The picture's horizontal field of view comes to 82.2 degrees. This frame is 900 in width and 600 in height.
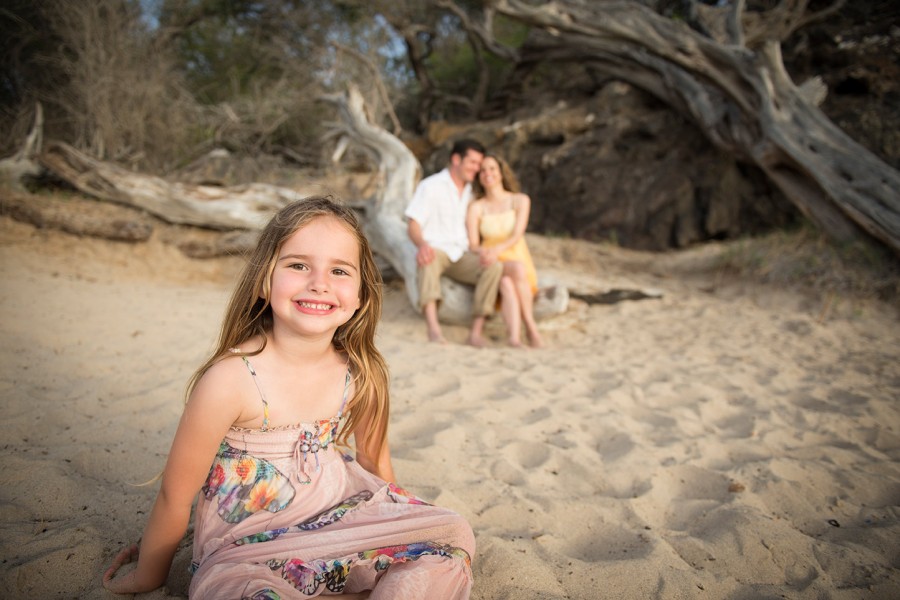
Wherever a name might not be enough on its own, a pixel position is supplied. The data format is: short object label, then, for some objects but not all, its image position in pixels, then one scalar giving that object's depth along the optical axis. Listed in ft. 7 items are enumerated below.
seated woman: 14.24
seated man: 14.34
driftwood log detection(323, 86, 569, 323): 15.15
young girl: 4.25
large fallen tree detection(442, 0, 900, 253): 16.81
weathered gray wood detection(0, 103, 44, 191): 19.04
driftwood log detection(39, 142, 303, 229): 19.31
